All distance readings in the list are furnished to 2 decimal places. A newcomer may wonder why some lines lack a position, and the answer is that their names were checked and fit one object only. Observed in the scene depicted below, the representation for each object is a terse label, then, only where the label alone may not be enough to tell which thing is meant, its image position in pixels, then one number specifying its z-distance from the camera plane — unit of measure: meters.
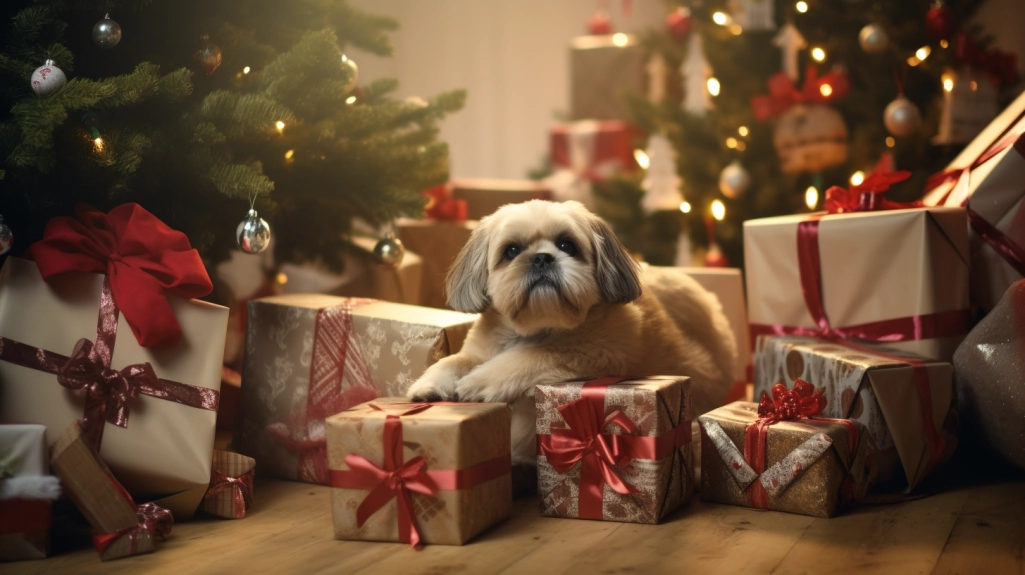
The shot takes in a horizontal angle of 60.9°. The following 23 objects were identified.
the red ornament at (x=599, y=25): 6.09
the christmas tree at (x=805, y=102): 3.69
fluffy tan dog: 2.21
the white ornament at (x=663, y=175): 4.37
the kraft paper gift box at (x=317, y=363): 2.49
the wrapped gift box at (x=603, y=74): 5.52
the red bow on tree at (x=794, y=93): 3.92
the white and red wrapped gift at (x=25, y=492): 1.90
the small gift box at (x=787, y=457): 2.10
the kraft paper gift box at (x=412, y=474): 1.96
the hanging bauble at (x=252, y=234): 2.44
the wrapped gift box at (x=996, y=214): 2.66
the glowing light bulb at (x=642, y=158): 4.65
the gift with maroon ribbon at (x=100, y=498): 1.95
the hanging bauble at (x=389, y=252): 3.04
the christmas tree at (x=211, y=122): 2.19
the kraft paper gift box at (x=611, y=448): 2.05
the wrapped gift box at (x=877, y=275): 2.59
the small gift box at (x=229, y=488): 2.23
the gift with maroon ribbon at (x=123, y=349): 2.13
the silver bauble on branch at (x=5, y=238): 2.12
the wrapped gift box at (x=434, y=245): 3.77
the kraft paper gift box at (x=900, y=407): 2.29
